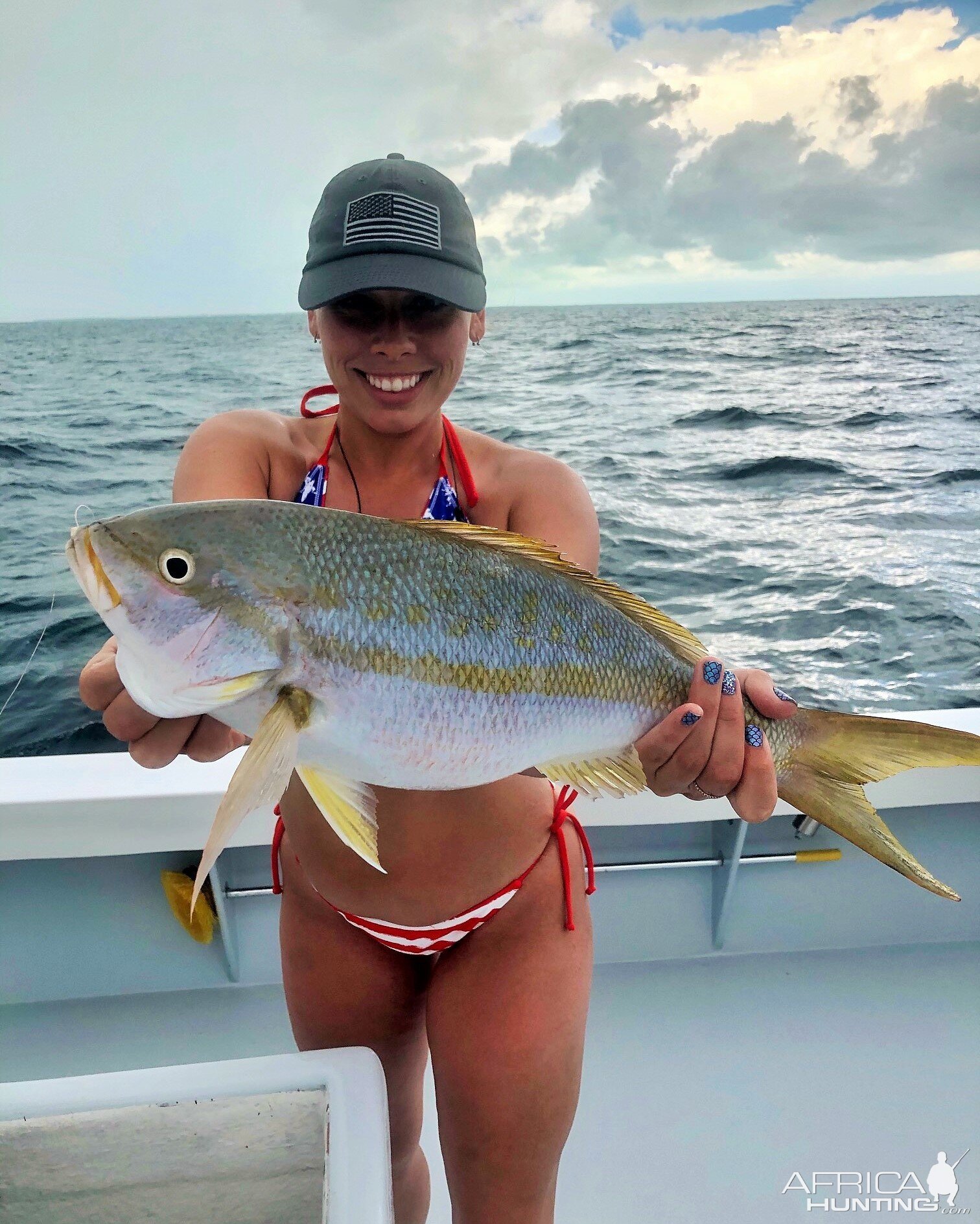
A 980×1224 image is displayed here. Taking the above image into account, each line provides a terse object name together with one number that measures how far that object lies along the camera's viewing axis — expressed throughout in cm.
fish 125
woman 152
